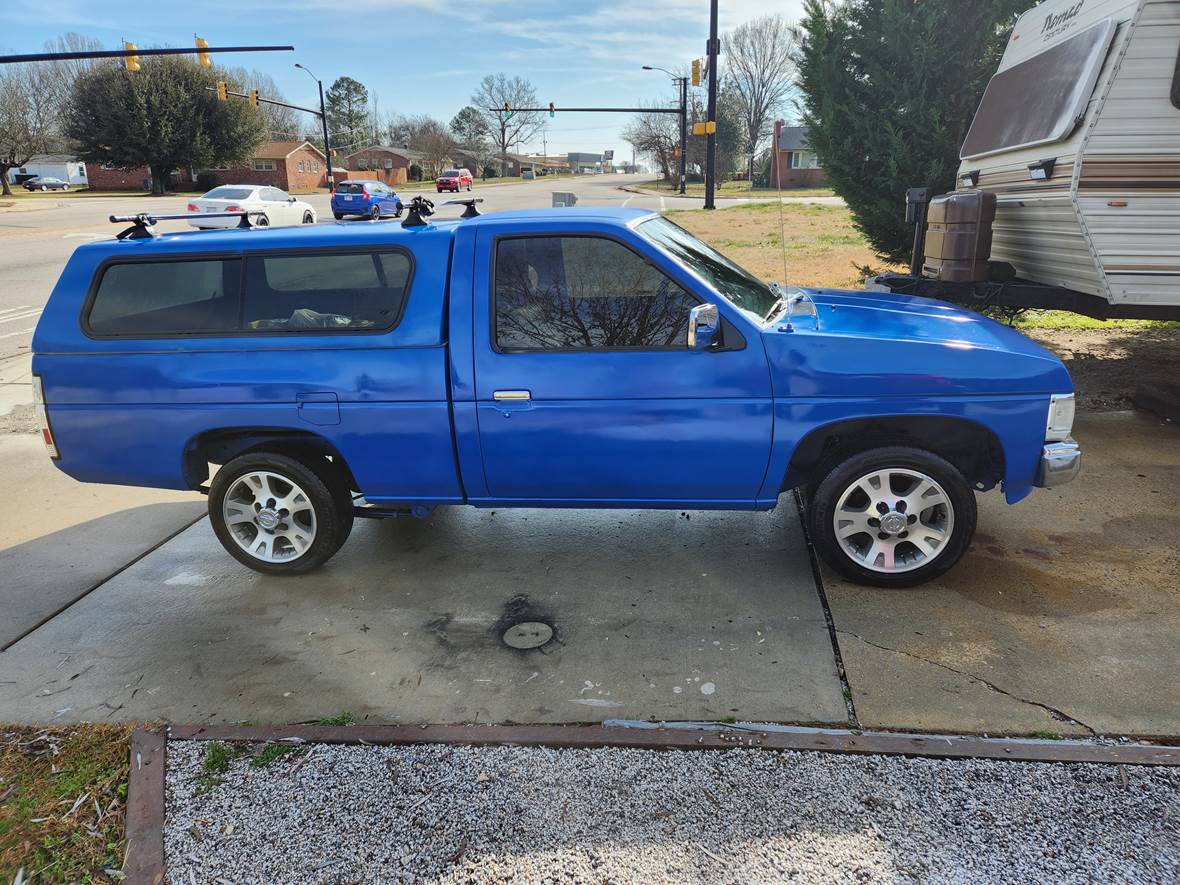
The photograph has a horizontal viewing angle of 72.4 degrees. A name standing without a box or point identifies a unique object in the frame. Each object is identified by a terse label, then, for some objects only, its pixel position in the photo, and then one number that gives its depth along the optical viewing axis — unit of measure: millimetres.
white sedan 24453
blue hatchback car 32156
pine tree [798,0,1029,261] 8758
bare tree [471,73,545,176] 109819
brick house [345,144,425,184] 90875
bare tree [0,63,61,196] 58750
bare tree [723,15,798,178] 76188
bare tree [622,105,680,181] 76875
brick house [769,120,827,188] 69812
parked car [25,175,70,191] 65562
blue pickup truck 3699
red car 54750
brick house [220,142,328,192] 68500
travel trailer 5430
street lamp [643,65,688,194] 41662
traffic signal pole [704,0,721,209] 27373
